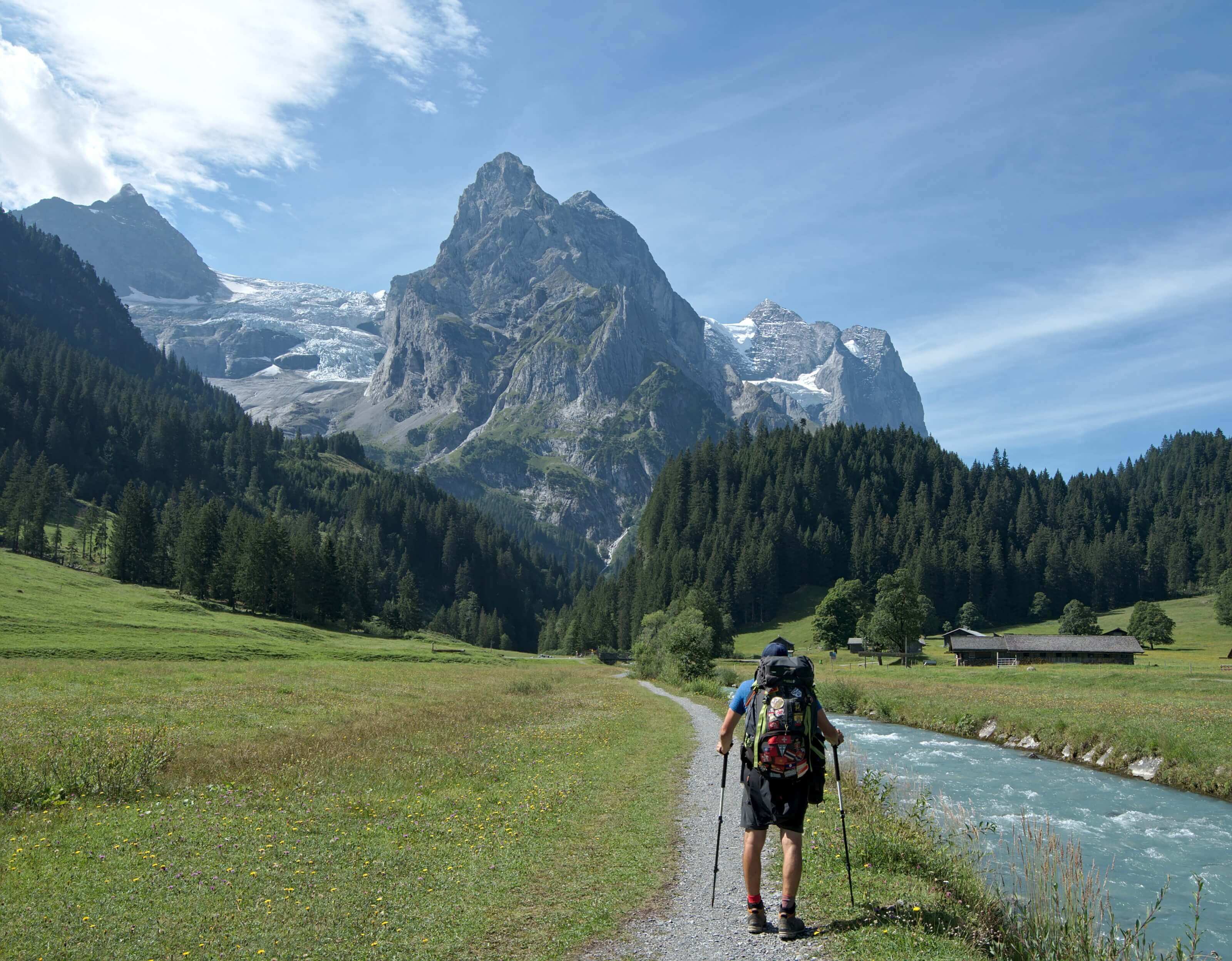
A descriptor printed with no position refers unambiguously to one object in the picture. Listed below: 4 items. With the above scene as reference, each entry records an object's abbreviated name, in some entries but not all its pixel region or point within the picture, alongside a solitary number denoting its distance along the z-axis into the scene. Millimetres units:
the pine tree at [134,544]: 109812
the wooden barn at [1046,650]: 92125
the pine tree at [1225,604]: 118562
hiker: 9789
